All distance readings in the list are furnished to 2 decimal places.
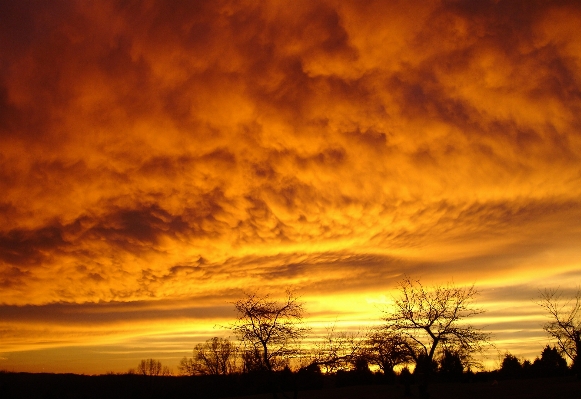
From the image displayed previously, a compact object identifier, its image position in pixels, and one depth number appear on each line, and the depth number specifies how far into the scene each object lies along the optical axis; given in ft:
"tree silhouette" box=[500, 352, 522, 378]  324.37
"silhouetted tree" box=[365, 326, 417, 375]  109.50
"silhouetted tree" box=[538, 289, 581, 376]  205.05
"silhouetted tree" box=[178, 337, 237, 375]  382.65
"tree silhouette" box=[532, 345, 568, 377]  287.03
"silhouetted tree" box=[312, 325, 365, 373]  93.97
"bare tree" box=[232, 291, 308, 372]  99.91
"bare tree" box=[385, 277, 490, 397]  101.91
